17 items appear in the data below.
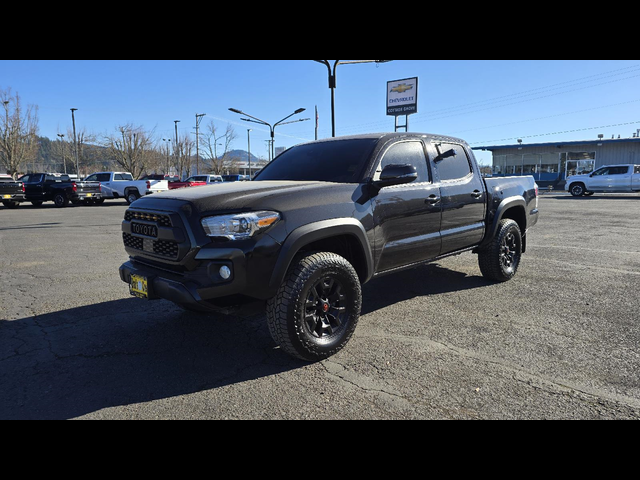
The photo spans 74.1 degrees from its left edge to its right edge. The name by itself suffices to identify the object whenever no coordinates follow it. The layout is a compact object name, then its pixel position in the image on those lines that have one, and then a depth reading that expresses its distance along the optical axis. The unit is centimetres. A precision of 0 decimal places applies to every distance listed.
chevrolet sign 3766
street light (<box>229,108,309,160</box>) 2370
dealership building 3862
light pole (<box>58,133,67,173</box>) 7176
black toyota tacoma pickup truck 304
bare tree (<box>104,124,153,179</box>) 5503
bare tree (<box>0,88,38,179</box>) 4150
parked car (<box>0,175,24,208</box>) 1994
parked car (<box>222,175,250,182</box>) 2787
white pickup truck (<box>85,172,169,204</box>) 2470
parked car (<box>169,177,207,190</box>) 2331
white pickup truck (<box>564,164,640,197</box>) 2350
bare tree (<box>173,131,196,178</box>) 6194
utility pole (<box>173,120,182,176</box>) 5933
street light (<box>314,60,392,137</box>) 1333
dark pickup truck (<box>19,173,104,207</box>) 2203
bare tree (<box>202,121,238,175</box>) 5931
